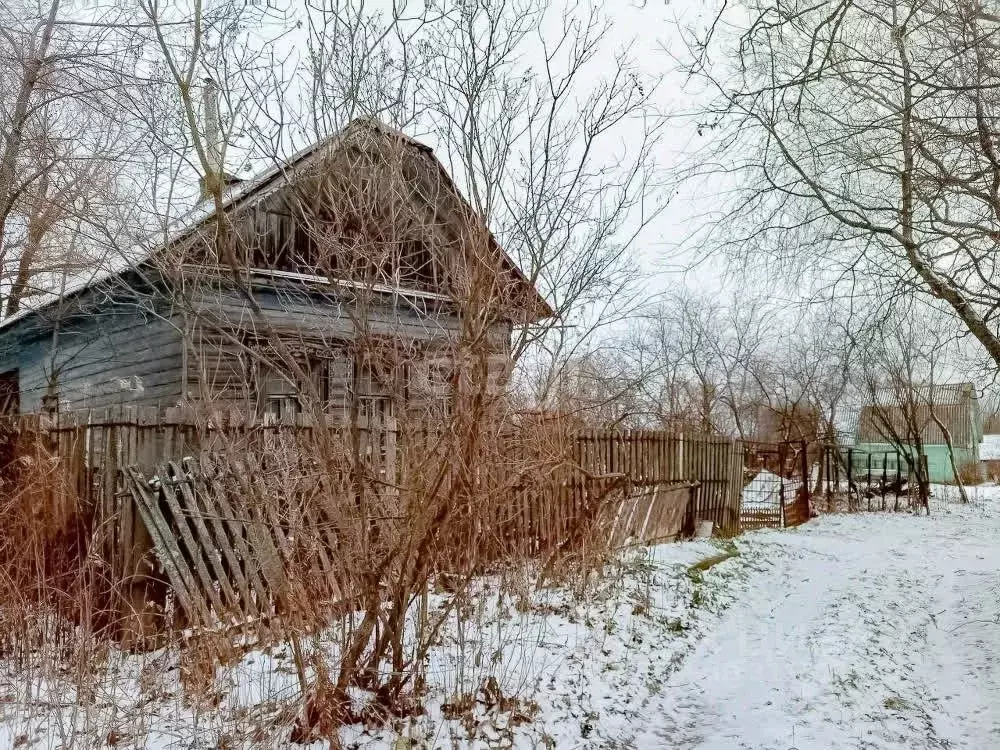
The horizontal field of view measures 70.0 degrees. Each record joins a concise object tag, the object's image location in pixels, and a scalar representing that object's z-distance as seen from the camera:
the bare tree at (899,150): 4.87
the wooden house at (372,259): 3.59
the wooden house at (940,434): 31.33
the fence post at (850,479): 17.78
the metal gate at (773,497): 14.02
